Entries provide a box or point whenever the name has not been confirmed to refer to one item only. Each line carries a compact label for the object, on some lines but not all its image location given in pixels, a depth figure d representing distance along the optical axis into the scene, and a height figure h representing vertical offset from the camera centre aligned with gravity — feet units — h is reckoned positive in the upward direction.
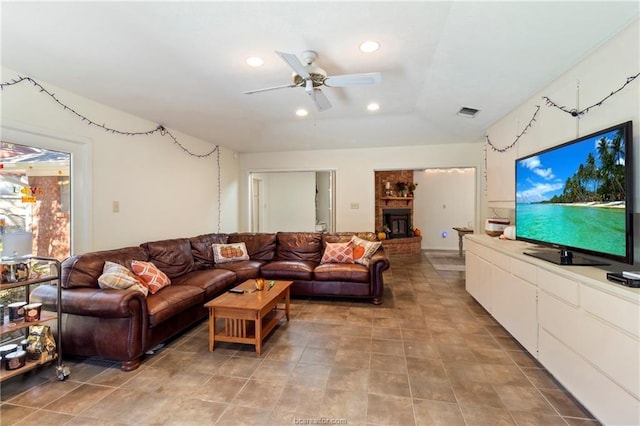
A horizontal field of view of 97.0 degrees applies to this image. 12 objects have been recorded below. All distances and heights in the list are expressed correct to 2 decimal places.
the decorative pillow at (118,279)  8.23 -1.96
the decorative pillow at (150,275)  9.42 -2.11
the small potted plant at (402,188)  25.96 +2.17
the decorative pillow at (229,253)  14.06 -2.03
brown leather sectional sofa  7.52 -2.59
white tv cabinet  4.72 -2.49
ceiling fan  7.19 +3.57
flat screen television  5.57 +0.30
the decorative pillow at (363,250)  13.48 -1.84
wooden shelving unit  6.31 -2.62
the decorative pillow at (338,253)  13.97 -2.06
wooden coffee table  8.30 -3.05
